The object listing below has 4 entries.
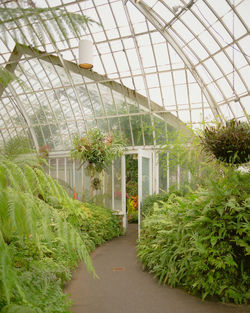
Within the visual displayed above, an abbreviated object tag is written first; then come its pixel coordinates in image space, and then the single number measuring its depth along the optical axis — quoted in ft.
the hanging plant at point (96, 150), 26.96
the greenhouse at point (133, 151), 6.42
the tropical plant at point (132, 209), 35.12
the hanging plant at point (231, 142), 12.08
